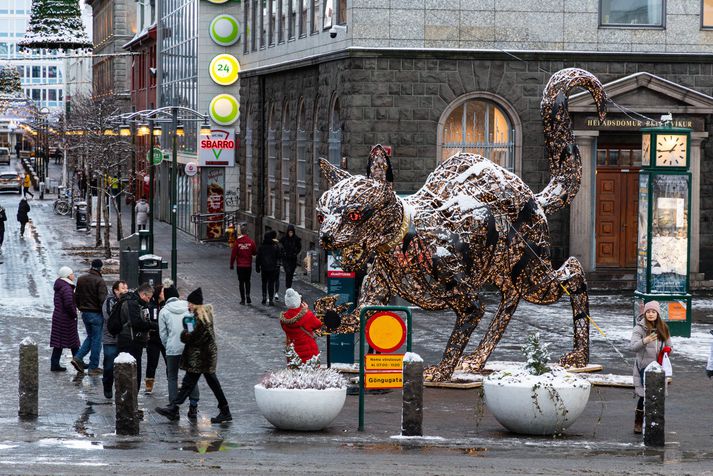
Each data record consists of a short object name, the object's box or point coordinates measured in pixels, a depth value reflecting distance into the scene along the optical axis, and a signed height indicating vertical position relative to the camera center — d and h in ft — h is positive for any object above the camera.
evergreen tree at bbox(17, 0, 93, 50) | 305.32 +25.96
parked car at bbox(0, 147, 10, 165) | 461.78 -2.71
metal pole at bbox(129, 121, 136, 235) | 151.02 -1.55
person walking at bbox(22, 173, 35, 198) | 267.35 -7.62
